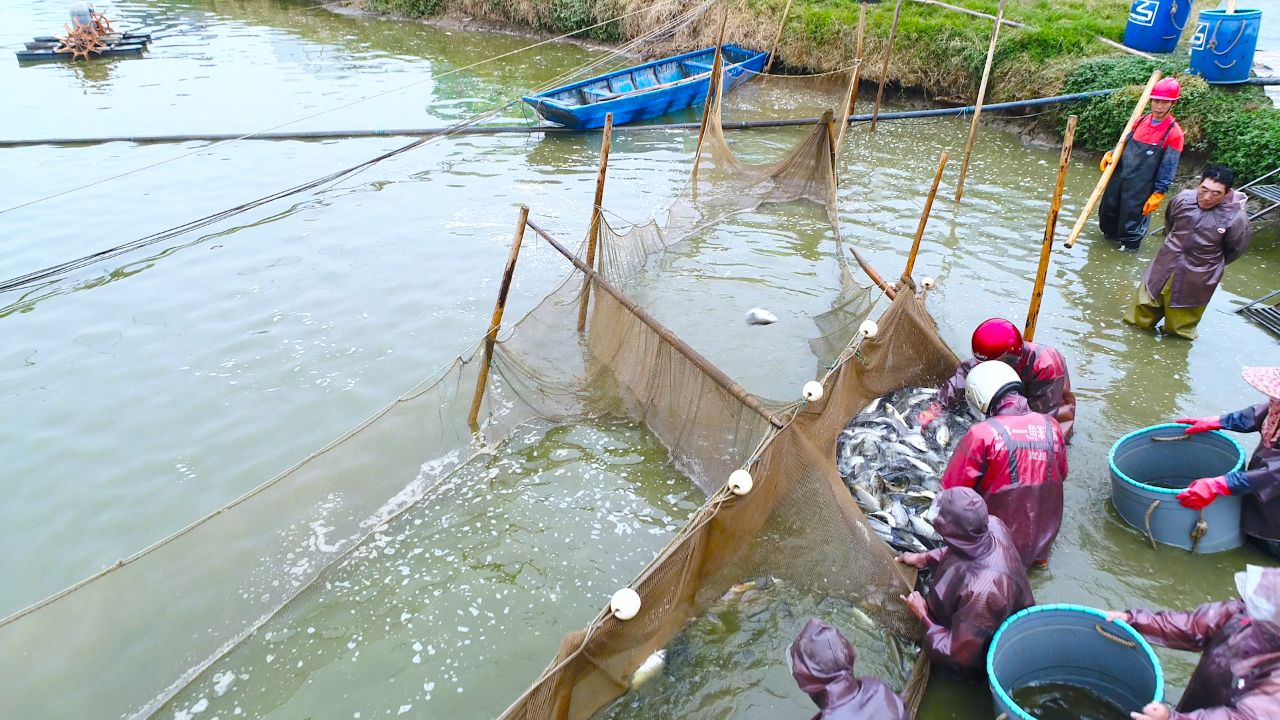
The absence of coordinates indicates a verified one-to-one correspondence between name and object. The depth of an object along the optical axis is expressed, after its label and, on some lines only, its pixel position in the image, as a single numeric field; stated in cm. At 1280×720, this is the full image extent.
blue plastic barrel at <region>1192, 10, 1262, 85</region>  1004
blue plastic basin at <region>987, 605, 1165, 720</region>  330
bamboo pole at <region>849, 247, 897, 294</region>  593
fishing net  357
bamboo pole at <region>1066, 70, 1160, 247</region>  724
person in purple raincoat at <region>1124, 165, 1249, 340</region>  629
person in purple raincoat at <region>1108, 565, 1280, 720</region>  264
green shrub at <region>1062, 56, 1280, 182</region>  959
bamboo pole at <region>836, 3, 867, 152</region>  1074
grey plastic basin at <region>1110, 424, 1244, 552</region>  446
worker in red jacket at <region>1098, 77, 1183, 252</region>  794
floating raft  1925
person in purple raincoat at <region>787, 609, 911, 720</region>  287
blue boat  1358
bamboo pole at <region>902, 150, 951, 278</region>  629
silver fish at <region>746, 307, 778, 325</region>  768
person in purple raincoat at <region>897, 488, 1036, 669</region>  340
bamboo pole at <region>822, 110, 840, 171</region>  888
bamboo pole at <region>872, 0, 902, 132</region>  1299
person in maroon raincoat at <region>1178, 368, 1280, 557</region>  409
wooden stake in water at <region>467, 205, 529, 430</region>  558
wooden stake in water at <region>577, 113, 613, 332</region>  615
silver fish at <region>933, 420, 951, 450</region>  522
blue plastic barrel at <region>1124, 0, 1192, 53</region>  1198
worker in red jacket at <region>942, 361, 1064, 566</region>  404
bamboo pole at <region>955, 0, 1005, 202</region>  1027
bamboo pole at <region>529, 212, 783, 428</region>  445
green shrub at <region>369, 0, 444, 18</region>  2506
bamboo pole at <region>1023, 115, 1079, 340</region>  574
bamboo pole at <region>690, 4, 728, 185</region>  1008
